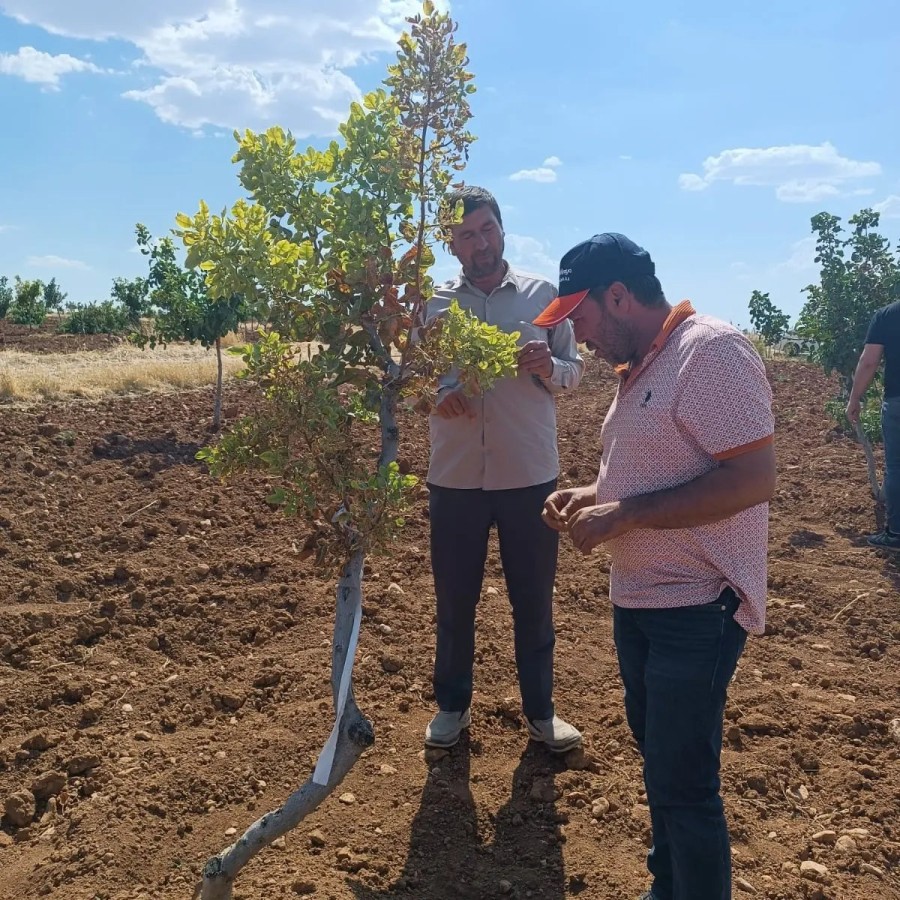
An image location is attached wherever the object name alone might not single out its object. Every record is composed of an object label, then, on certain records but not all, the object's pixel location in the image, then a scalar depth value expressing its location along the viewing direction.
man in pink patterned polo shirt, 2.10
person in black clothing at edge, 5.76
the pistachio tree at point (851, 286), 7.46
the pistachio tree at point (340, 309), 2.34
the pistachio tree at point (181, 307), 10.54
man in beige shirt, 3.33
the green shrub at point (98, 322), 27.07
